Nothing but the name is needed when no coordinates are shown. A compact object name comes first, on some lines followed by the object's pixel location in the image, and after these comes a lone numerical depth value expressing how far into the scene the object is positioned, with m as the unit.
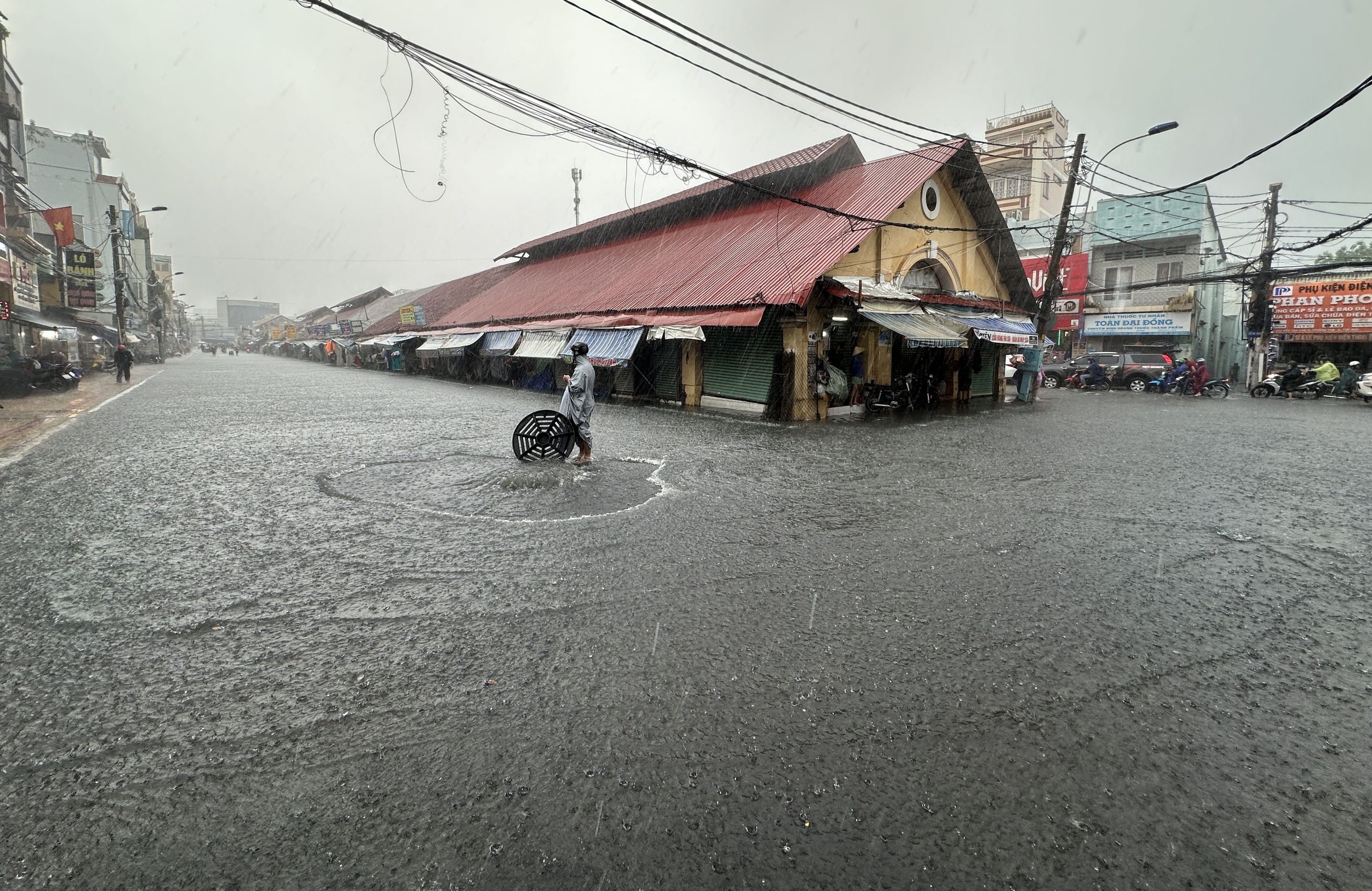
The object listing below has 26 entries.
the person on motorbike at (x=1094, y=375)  27.70
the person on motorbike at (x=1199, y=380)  24.94
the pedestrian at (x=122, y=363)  25.73
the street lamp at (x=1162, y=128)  15.93
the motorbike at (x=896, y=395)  17.28
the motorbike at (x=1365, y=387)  20.86
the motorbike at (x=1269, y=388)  24.41
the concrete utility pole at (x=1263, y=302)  26.64
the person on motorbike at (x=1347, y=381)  24.45
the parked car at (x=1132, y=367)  26.97
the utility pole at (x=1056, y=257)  19.28
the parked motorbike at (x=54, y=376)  18.89
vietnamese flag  29.62
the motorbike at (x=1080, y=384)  27.97
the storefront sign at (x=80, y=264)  30.34
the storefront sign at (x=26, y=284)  21.44
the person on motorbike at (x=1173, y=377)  25.69
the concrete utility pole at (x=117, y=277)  32.84
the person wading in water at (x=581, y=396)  8.63
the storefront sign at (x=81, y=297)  30.33
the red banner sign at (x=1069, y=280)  33.66
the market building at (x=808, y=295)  15.31
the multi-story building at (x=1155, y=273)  31.02
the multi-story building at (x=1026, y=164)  49.53
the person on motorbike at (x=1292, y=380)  24.00
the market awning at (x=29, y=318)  20.86
